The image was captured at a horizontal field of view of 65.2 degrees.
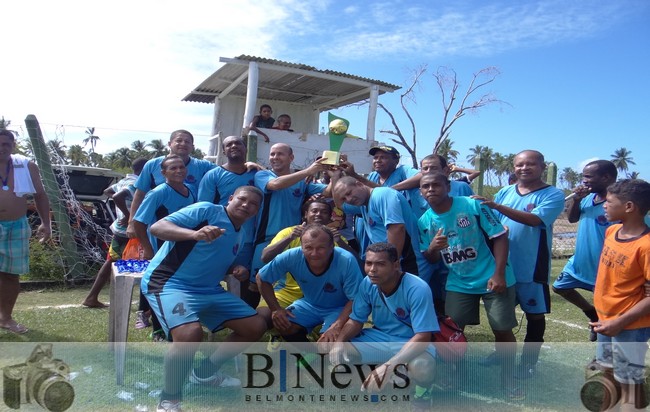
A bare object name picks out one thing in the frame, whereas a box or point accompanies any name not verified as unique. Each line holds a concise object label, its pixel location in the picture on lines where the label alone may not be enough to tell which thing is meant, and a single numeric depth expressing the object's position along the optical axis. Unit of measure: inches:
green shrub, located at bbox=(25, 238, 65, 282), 306.7
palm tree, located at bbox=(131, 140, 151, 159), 2647.6
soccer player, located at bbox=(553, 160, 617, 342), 174.2
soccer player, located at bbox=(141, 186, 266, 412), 126.3
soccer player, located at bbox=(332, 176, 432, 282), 155.1
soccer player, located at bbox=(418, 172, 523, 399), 149.1
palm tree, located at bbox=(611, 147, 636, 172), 3533.5
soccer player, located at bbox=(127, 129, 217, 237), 194.9
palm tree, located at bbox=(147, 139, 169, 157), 2459.9
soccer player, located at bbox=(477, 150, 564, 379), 158.6
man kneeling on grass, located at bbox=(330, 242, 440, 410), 127.3
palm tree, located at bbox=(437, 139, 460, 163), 1807.1
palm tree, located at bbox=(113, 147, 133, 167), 2651.1
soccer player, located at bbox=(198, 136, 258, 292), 187.3
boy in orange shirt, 114.6
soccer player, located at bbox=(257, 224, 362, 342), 150.2
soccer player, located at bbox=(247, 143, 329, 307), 181.6
